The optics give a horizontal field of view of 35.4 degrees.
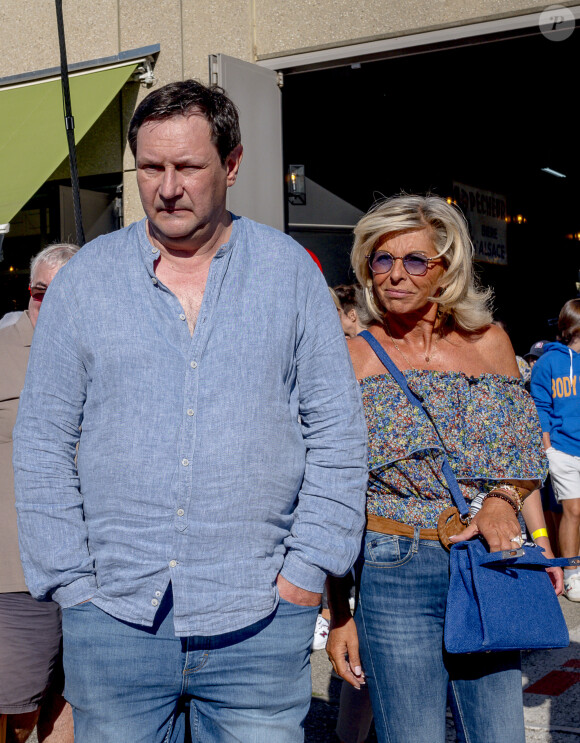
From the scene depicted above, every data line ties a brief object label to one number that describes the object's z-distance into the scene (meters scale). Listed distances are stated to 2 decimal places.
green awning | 6.90
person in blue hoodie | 6.46
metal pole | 5.53
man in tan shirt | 3.04
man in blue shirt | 1.96
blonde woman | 2.46
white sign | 11.47
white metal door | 6.93
